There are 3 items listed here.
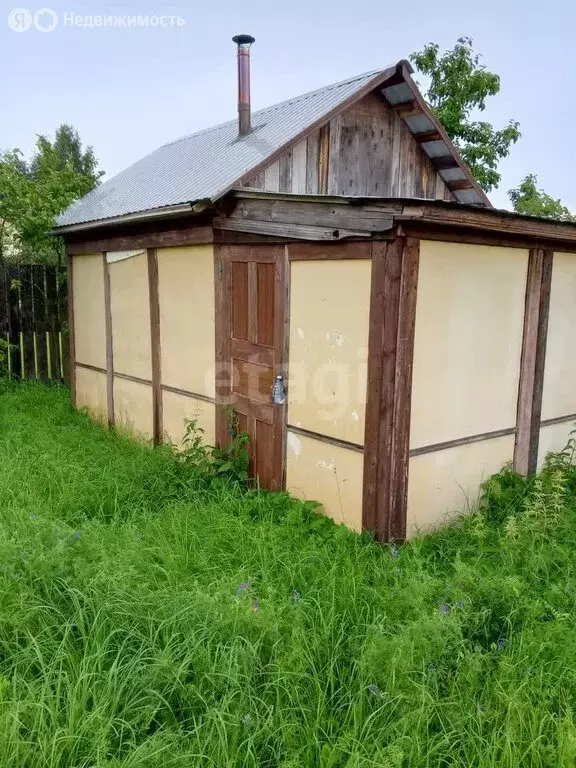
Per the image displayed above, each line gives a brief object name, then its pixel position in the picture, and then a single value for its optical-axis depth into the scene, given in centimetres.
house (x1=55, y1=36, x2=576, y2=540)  421
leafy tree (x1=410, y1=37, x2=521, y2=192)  1008
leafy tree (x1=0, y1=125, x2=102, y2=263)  1036
